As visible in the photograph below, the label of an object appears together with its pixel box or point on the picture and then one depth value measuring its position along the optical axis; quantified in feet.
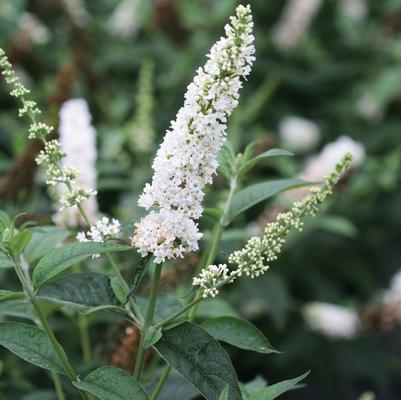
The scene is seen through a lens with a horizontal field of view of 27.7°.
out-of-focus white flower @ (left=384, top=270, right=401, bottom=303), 12.61
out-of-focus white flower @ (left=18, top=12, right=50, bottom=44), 15.69
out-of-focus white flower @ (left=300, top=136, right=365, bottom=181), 12.01
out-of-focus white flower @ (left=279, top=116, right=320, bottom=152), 16.05
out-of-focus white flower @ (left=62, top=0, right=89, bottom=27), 16.11
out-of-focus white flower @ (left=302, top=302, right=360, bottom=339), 12.75
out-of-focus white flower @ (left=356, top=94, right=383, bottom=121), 17.69
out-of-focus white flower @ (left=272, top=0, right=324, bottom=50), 17.83
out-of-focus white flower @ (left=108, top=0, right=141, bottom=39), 17.60
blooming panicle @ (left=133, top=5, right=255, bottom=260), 4.80
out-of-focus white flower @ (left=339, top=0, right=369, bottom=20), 20.85
